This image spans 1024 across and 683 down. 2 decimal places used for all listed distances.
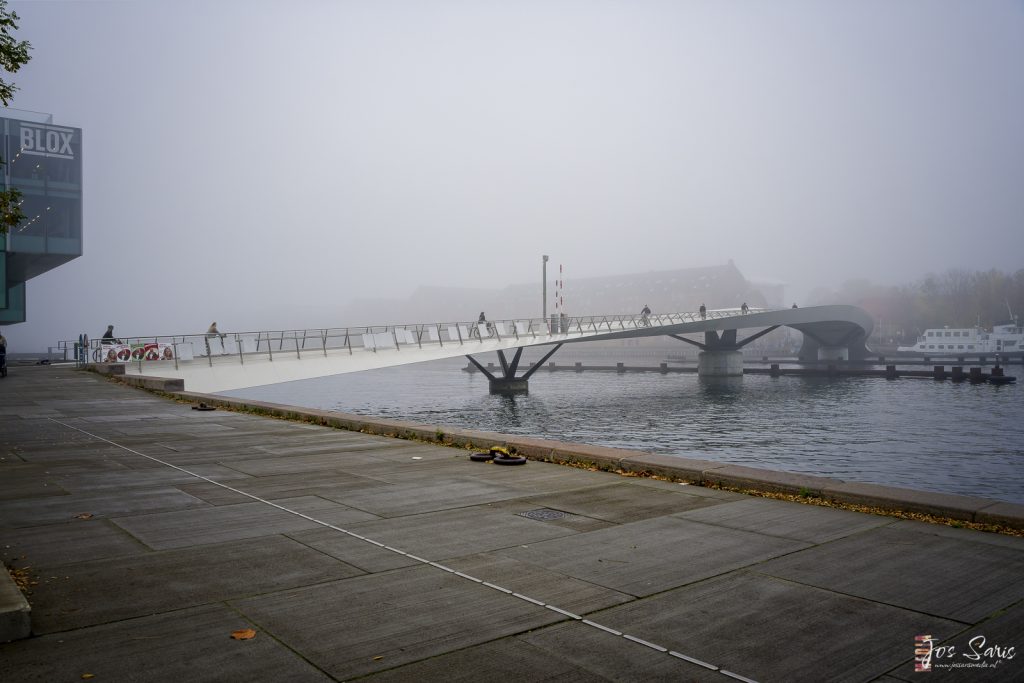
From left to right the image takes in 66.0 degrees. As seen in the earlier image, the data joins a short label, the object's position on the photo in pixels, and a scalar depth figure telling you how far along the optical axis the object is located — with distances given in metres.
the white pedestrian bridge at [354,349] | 36.28
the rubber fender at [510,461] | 11.61
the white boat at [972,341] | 154.00
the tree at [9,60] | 12.91
